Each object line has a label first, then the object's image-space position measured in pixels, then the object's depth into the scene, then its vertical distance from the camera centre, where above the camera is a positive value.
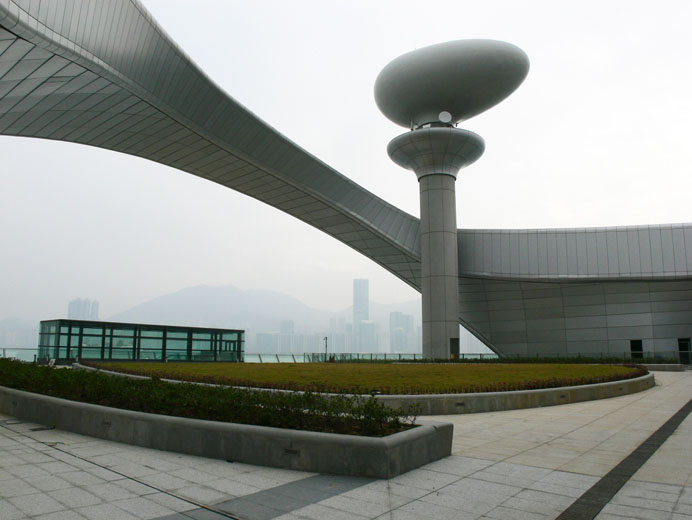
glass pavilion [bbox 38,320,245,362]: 31.27 +0.02
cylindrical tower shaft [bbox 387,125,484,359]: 36.56 +8.56
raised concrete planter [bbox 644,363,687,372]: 31.24 -1.42
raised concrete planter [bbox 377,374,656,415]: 12.35 -1.37
